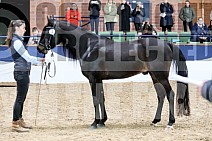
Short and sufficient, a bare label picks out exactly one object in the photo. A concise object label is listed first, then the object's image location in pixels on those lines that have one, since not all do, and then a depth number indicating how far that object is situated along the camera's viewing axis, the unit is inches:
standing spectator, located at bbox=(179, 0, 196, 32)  743.7
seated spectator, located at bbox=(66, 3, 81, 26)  714.8
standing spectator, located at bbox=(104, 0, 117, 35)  724.7
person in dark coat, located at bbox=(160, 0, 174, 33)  734.5
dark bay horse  320.2
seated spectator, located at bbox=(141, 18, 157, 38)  675.0
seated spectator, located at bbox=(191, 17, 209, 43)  673.0
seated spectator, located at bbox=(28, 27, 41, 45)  635.0
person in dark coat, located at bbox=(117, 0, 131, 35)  715.4
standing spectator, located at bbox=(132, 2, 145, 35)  715.4
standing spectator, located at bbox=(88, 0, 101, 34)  723.4
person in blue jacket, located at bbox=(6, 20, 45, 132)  296.2
